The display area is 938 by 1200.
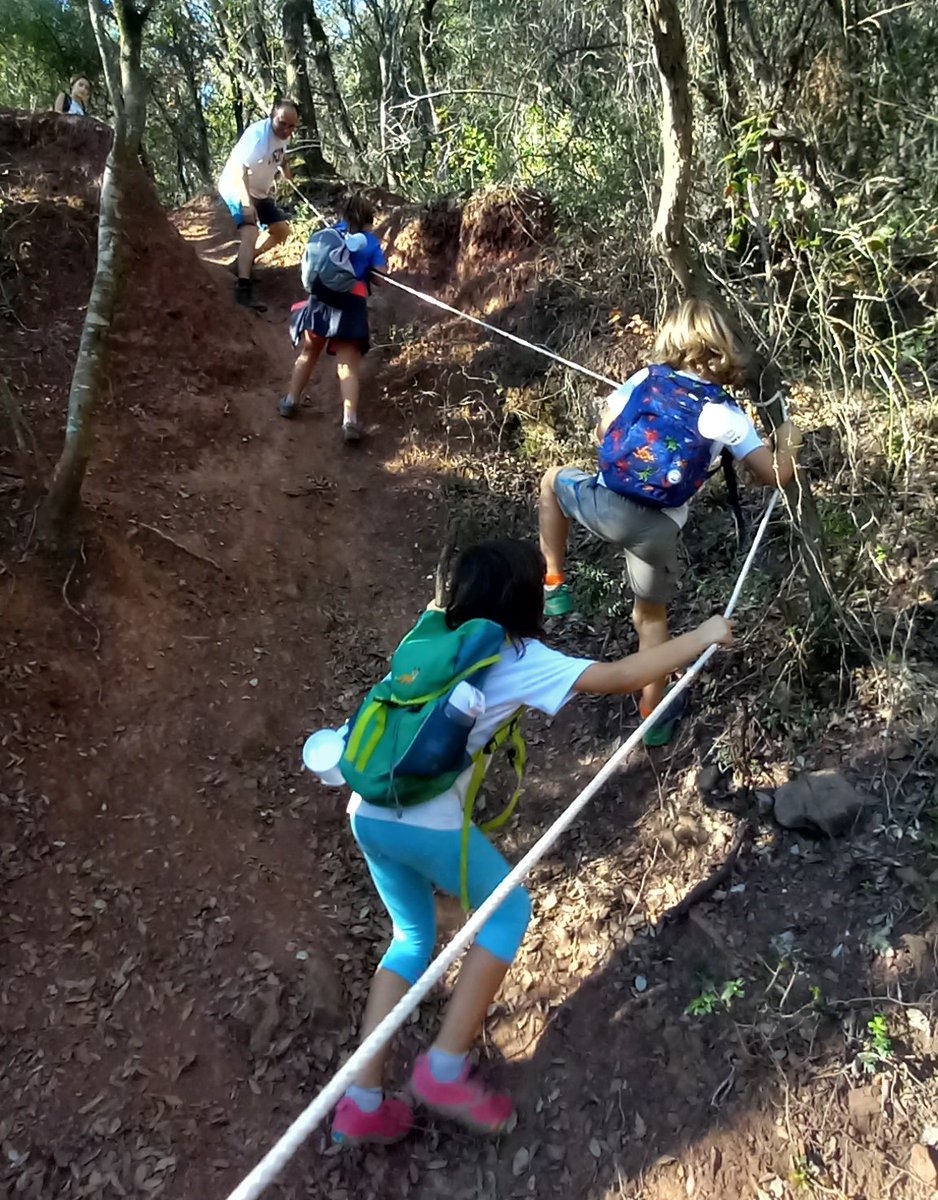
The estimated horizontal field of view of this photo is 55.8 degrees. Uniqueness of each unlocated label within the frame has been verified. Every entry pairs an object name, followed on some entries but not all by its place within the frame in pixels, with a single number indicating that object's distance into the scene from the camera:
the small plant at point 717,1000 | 2.72
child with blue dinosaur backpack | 3.00
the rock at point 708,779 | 3.41
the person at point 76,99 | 9.08
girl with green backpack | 2.21
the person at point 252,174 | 6.86
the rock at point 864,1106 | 2.39
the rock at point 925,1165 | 2.27
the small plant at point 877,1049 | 2.45
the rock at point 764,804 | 3.24
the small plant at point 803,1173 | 2.35
